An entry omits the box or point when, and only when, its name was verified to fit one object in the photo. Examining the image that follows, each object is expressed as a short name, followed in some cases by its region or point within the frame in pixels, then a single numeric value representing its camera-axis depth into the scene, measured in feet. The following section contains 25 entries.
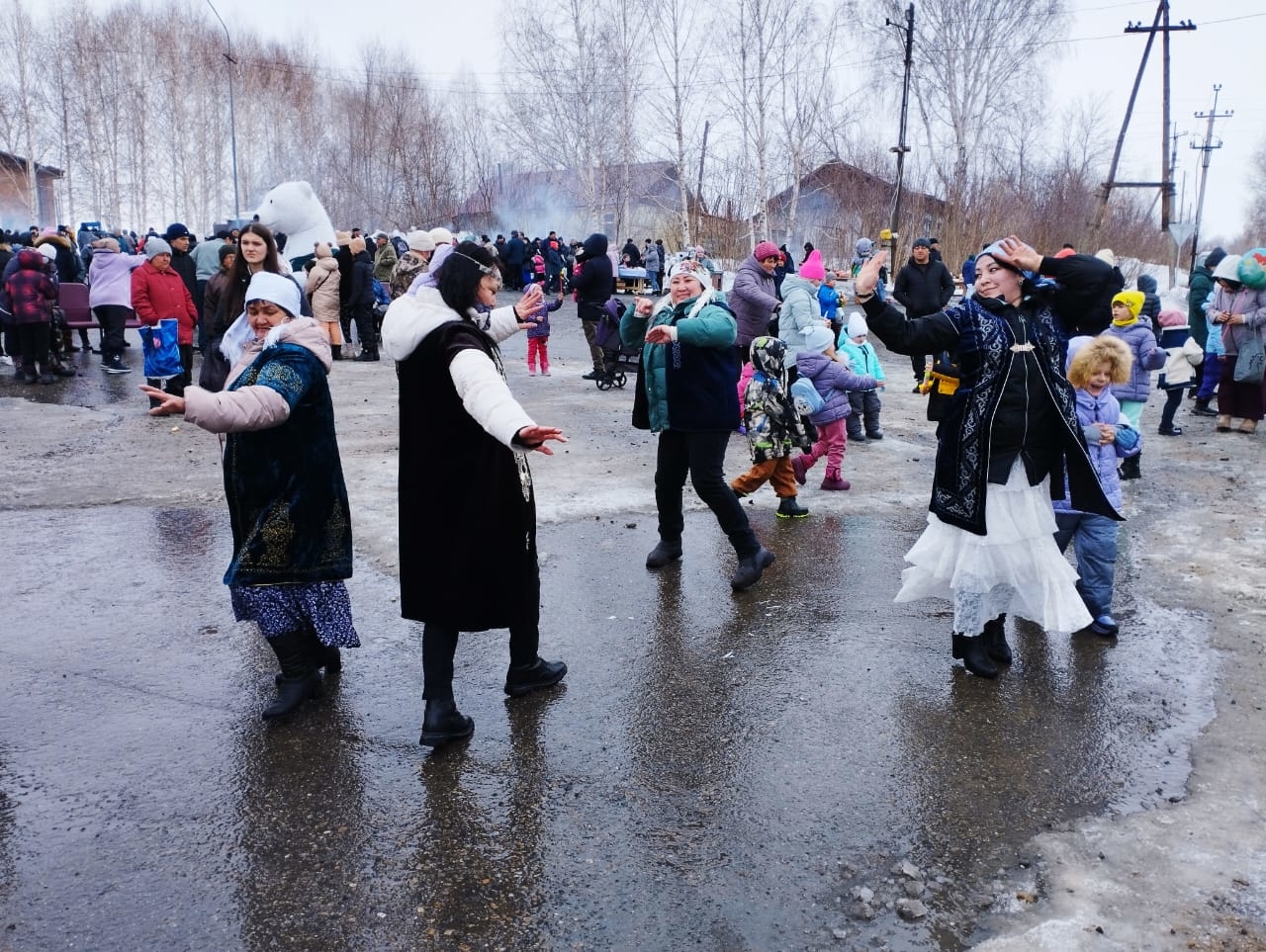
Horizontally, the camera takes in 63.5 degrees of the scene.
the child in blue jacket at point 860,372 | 31.14
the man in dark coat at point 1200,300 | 41.54
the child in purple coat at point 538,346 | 46.73
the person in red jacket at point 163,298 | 38.22
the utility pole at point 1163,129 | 87.30
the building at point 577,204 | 134.41
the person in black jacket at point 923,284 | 41.19
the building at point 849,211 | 101.81
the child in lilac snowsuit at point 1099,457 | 17.24
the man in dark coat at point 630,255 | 109.70
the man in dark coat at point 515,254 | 96.48
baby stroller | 42.60
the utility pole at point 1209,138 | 213.85
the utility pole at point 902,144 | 83.05
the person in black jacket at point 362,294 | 49.75
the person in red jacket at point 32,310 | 41.37
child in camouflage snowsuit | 22.43
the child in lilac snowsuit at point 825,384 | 25.64
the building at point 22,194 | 164.35
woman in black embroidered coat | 14.46
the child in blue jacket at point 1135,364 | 28.40
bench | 50.96
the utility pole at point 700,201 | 111.96
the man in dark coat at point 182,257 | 42.96
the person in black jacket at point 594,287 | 42.91
